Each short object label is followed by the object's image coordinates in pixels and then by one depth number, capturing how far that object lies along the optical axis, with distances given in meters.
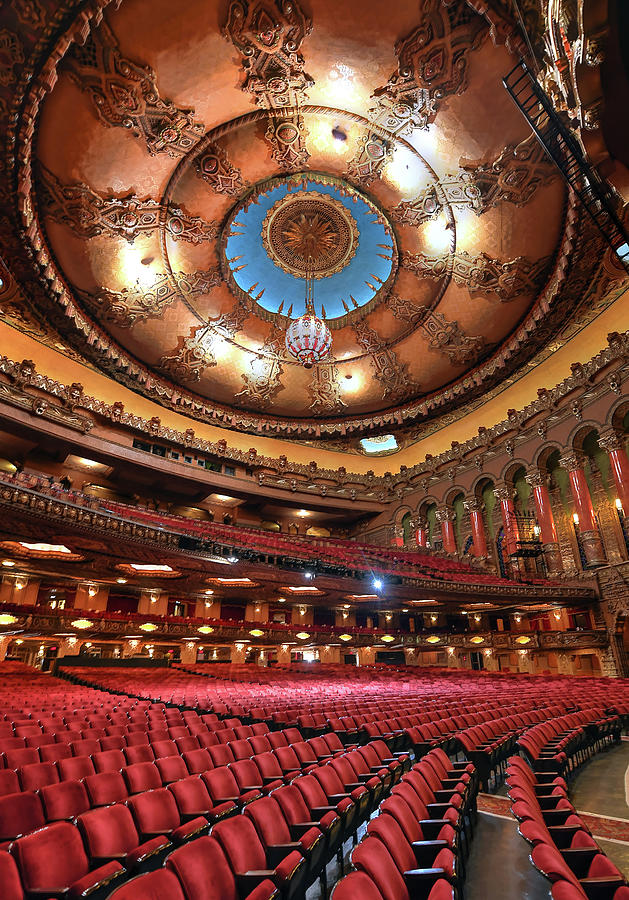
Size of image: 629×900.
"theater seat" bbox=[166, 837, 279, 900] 1.84
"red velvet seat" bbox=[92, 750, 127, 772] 3.56
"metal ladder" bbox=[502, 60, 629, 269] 9.34
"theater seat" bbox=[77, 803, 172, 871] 2.24
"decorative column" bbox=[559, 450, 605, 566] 14.66
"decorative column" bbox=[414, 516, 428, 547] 21.83
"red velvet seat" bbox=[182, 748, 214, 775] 3.72
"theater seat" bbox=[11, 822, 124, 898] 1.89
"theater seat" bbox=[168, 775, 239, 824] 2.89
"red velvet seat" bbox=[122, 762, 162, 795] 3.22
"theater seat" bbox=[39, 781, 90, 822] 2.71
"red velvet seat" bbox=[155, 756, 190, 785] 3.46
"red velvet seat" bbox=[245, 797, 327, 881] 2.40
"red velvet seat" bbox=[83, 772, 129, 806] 2.97
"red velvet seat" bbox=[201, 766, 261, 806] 3.15
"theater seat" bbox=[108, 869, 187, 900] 1.59
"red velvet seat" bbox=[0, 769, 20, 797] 2.99
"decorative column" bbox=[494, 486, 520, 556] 17.61
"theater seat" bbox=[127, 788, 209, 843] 2.54
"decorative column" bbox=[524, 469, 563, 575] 16.12
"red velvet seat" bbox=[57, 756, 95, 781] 3.32
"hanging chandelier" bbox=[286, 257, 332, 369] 14.91
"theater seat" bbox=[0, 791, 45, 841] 2.46
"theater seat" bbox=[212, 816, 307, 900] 2.05
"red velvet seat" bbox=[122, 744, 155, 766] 3.79
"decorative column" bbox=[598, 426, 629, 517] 14.14
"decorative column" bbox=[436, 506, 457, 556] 20.30
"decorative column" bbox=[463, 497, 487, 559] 18.83
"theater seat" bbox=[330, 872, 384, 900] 1.71
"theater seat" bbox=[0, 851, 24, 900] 1.72
